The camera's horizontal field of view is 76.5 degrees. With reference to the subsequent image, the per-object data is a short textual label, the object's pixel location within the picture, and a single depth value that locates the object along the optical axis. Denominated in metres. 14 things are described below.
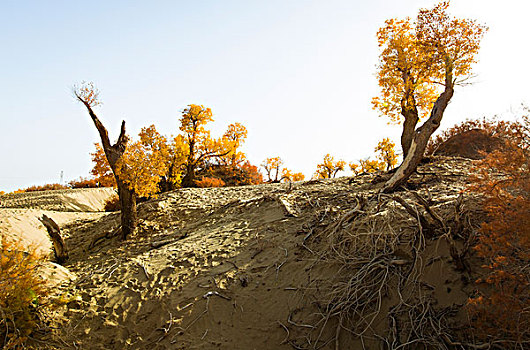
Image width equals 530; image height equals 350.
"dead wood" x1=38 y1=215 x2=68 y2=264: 7.00
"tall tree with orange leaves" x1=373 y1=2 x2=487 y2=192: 7.74
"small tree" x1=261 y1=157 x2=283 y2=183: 22.41
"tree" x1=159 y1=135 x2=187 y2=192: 12.25
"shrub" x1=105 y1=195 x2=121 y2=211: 13.35
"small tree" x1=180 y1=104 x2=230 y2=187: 14.75
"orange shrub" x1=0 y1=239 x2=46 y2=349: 4.40
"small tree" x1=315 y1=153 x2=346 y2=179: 20.23
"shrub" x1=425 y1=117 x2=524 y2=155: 12.60
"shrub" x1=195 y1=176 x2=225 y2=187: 15.64
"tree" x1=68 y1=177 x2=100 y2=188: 22.59
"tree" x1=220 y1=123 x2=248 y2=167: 15.40
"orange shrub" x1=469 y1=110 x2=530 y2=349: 2.76
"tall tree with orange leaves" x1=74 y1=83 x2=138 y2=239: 7.70
